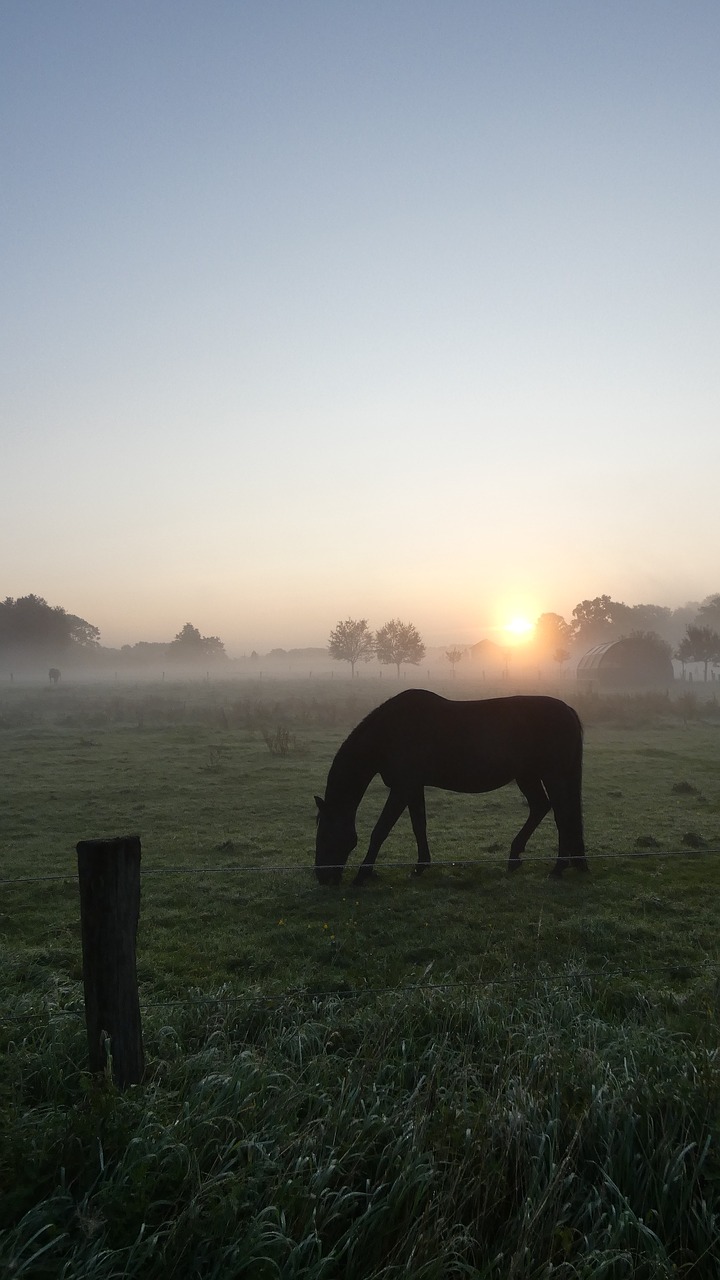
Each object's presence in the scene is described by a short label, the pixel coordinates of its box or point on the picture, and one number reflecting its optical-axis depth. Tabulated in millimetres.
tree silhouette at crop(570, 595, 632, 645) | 114875
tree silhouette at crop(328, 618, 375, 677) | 90562
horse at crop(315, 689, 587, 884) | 9695
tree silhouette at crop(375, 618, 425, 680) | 88812
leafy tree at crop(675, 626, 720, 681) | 67688
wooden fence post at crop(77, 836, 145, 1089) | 3480
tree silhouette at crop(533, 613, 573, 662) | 119500
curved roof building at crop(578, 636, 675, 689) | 63688
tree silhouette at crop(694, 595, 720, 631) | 125312
